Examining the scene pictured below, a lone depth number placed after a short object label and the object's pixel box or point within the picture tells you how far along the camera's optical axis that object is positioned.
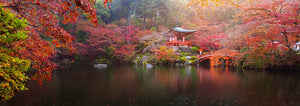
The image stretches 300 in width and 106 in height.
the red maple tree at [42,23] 3.55
